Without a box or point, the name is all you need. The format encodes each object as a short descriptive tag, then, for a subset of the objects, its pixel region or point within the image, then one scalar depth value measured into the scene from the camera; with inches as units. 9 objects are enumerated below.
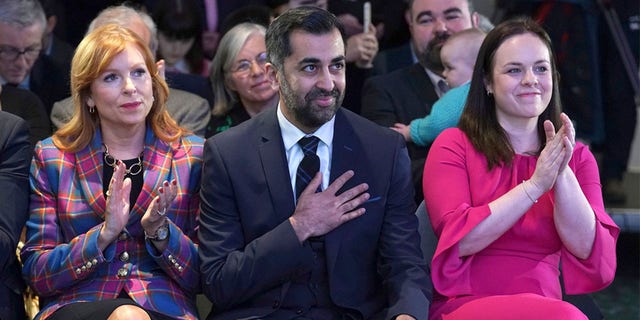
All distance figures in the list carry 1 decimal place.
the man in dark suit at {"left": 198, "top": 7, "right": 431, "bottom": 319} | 293.0
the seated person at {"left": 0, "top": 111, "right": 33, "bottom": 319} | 299.9
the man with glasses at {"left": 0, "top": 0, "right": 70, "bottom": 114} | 410.6
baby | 361.1
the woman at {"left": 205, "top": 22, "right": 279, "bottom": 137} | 397.1
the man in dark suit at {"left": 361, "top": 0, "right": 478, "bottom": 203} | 399.5
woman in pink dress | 300.0
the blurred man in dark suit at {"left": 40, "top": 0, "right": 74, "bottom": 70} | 448.9
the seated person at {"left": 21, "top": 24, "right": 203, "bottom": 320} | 296.0
